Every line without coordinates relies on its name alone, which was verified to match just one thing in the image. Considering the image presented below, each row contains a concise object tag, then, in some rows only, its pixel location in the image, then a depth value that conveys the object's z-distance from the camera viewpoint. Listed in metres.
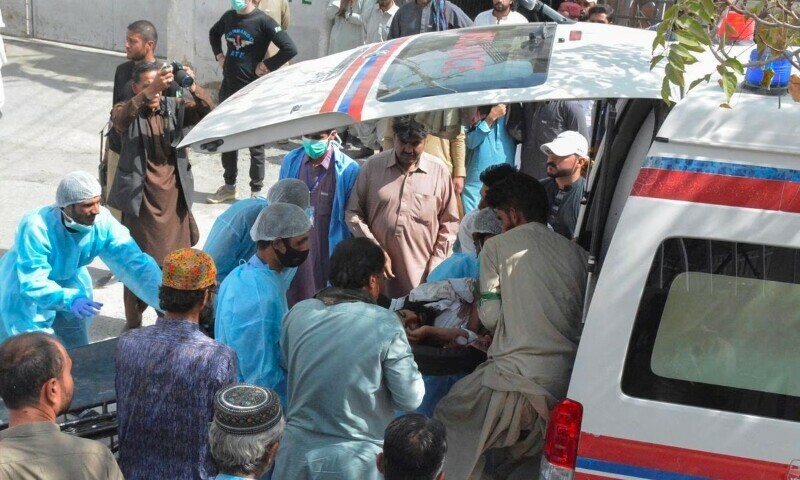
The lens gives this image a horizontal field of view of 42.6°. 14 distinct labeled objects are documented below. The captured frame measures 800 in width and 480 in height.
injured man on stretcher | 4.63
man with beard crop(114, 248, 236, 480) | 3.60
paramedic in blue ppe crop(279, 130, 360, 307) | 6.20
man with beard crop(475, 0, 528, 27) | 8.99
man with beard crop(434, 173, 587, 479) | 3.90
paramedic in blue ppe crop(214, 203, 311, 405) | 4.18
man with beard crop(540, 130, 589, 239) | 5.53
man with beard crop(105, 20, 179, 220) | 6.78
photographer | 6.56
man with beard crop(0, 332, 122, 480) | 2.94
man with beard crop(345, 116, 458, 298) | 6.06
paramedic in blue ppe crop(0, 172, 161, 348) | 4.92
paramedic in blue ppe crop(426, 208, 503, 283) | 5.02
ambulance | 3.25
